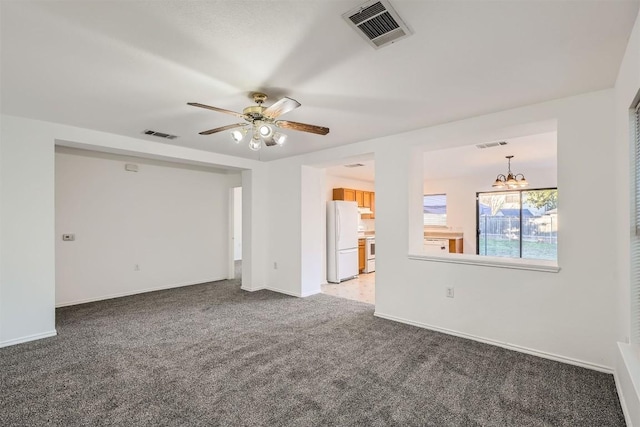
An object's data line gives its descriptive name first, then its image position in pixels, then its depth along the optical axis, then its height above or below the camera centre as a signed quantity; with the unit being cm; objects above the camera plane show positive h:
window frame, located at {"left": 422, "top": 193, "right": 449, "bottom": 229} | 834 -20
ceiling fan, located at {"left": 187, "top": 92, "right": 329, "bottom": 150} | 256 +81
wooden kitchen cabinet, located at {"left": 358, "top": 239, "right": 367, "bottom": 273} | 731 -100
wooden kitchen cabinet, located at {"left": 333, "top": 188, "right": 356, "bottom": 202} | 708 +43
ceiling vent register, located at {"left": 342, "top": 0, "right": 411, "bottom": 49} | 162 +106
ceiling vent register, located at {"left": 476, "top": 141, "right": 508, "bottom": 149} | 462 +103
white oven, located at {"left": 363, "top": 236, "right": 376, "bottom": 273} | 736 -101
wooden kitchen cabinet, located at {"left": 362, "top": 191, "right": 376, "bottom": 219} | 802 +28
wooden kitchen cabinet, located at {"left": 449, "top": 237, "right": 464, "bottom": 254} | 758 -82
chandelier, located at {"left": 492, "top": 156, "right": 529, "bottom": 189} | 580 +56
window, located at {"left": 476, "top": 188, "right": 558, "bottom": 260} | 705 -26
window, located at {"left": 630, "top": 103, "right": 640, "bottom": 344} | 202 -21
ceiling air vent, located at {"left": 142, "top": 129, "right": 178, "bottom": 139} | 395 +104
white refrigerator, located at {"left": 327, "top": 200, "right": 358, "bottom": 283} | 645 -58
